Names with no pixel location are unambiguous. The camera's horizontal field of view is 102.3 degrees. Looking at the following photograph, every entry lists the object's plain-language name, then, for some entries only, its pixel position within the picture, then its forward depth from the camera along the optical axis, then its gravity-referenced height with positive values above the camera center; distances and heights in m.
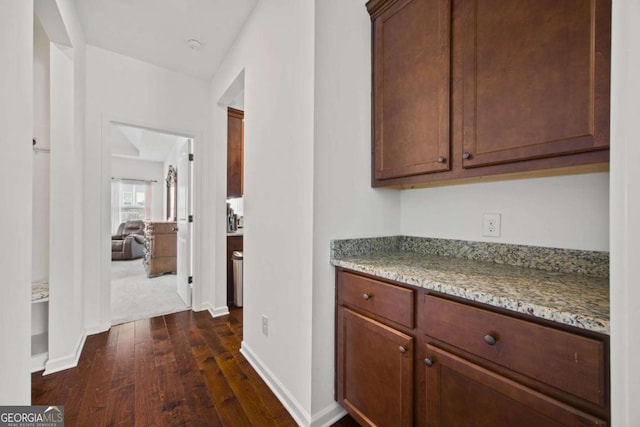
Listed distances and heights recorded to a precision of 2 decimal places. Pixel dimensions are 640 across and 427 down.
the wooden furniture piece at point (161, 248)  4.41 -0.64
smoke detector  2.34 +1.55
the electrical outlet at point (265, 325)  1.74 -0.77
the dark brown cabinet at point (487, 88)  0.83 +0.50
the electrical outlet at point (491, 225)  1.29 -0.06
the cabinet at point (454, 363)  0.65 -0.49
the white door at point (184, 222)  3.01 -0.13
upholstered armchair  5.79 -0.69
